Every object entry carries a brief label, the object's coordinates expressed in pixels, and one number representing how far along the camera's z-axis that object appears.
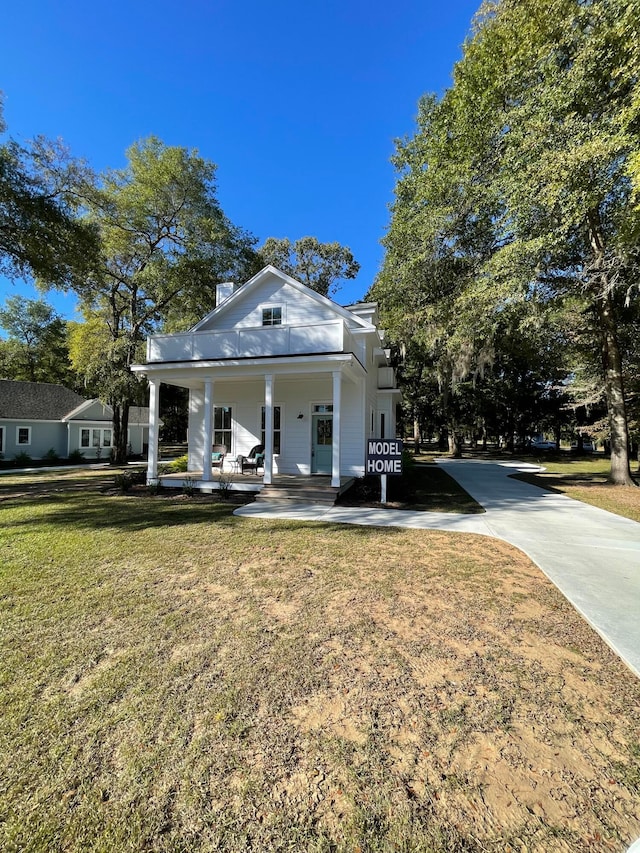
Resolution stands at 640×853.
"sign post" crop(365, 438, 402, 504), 9.43
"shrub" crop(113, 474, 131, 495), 11.30
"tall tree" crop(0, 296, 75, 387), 32.59
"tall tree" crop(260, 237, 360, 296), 32.66
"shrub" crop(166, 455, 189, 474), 14.01
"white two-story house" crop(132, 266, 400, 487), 10.42
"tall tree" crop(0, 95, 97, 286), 11.85
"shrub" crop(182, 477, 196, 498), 10.54
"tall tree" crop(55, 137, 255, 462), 18.48
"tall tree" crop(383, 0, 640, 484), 9.05
